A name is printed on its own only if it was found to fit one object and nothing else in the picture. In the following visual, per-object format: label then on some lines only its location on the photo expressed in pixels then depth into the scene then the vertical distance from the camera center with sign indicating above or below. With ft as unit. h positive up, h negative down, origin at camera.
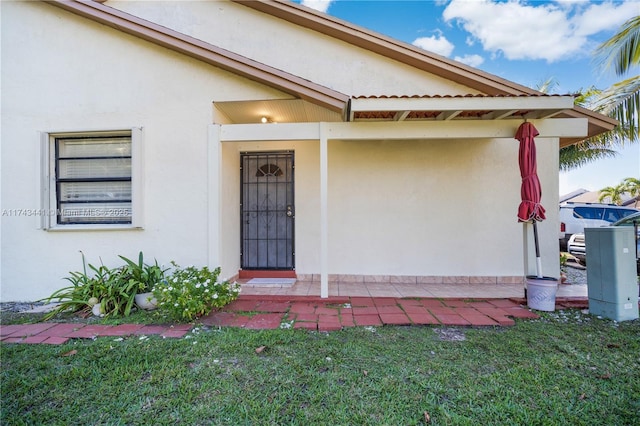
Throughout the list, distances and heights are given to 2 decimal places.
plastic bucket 12.67 -3.57
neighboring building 65.14 +6.18
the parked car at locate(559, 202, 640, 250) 29.91 +0.12
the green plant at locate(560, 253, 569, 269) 22.38 -3.73
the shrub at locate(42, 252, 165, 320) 12.80 -3.28
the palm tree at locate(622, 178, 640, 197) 69.99 +7.65
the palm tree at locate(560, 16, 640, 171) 21.89 +11.12
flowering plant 11.39 -3.21
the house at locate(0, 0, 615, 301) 14.24 +4.17
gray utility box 11.81 -2.61
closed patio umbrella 13.16 +1.67
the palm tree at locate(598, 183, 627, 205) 71.93 +6.14
